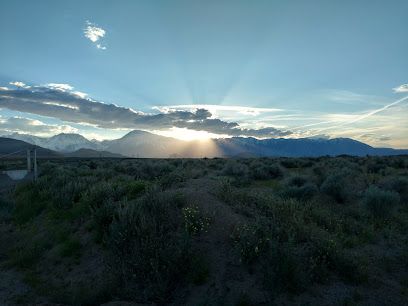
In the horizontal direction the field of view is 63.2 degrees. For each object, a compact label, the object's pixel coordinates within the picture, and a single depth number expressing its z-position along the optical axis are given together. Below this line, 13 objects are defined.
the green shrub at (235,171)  21.48
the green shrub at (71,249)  8.20
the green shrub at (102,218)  8.40
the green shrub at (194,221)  7.27
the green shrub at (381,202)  10.98
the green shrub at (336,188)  13.38
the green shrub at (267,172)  20.92
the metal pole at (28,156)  15.92
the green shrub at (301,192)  13.14
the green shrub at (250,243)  6.43
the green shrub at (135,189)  10.23
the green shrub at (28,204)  11.36
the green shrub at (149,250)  6.07
